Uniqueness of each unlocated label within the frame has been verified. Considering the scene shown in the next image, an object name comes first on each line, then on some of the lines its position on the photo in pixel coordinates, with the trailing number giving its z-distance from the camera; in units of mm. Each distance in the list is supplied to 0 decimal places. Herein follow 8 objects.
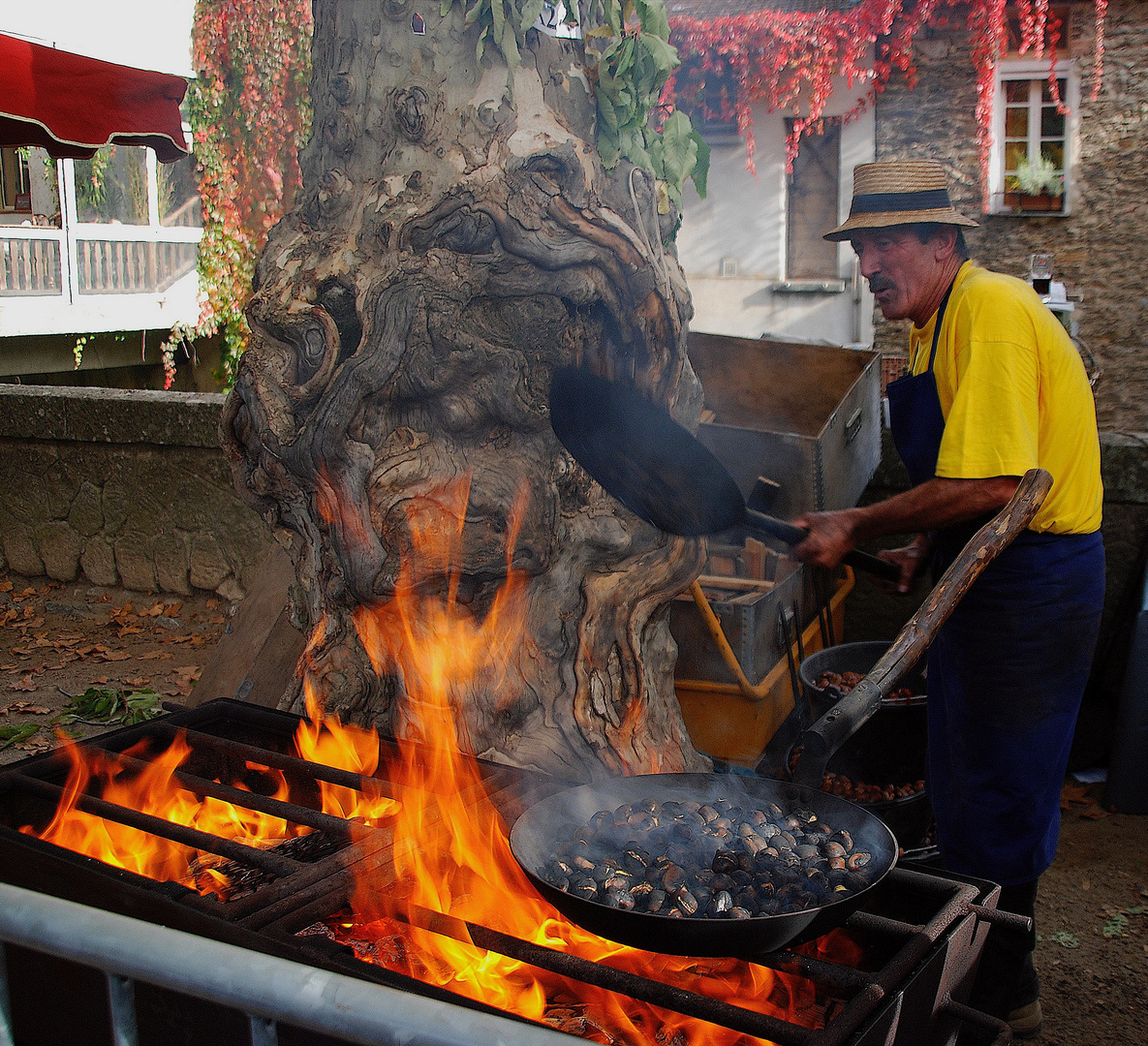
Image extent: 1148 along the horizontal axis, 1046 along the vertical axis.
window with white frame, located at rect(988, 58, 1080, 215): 13367
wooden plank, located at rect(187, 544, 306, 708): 4746
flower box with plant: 13422
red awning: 5133
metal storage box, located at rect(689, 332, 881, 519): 4527
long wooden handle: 2117
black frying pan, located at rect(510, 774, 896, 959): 1789
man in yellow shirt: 2906
